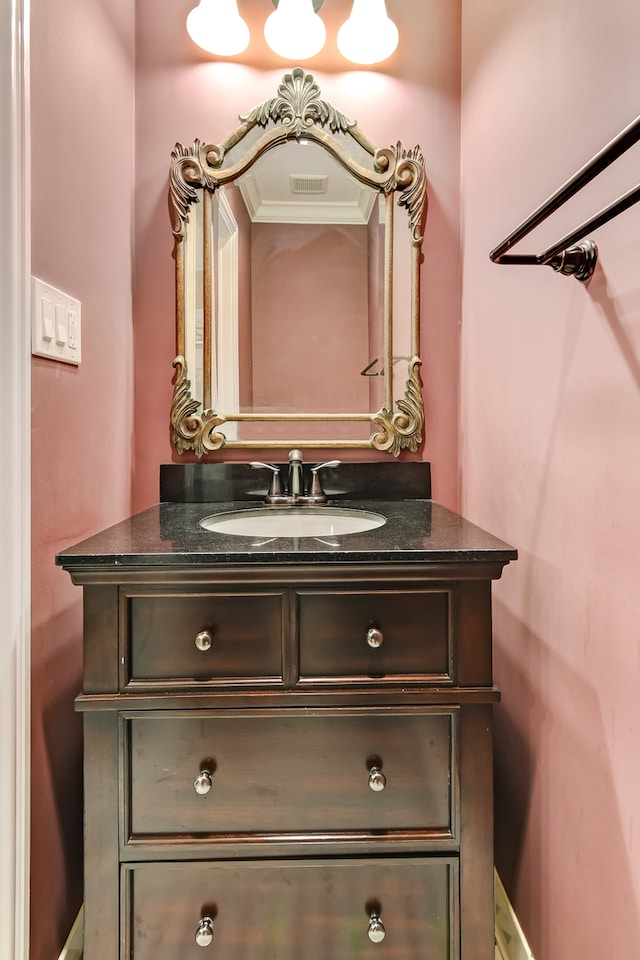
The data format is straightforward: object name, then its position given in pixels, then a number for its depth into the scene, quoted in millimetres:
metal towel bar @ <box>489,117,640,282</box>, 548
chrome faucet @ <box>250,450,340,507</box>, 1281
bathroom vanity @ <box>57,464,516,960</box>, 793
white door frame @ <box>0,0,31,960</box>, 785
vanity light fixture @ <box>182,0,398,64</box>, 1281
